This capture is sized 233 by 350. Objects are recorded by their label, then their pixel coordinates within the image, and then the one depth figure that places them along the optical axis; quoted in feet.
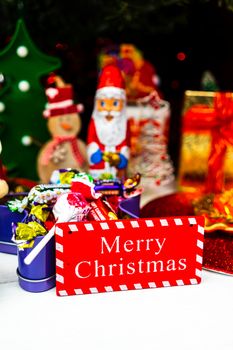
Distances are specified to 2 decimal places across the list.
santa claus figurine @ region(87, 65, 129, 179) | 3.28
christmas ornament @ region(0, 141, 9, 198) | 2.46
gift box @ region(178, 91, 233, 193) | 3.43
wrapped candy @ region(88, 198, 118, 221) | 2.51
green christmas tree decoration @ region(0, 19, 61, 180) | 3.53
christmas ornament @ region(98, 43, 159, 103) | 4.06
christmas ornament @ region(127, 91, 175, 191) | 3.71
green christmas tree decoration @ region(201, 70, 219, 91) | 3.78
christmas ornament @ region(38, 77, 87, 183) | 3.43
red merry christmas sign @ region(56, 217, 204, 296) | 2.28
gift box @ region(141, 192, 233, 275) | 2.68
